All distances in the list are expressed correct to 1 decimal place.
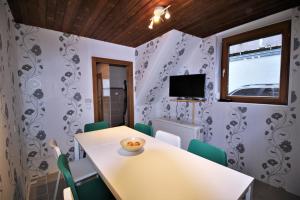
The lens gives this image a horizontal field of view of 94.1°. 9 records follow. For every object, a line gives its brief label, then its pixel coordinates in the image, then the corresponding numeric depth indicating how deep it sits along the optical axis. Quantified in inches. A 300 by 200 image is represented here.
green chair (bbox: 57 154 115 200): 44.7
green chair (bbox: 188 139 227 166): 46.6
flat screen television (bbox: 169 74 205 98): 95.7
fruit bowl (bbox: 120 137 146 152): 48.8
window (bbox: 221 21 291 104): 69.7
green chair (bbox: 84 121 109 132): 84.9
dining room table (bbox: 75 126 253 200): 30.1
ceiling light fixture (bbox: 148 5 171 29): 59.3
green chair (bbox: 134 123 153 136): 79.5
